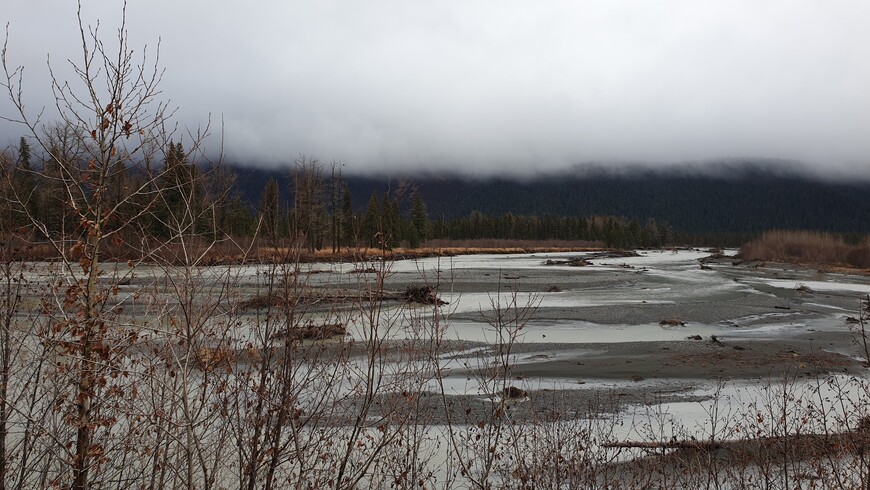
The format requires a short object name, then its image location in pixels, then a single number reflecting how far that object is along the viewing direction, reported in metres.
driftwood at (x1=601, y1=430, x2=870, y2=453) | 7.84
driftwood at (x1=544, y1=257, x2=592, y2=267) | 67.39
